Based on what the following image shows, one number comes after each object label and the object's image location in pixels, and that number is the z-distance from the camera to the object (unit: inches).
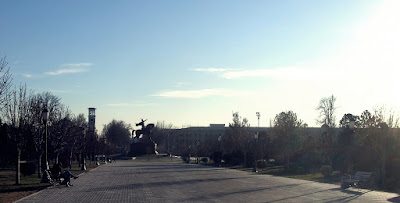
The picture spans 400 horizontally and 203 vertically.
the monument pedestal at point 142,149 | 4128.9
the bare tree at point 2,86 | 844.6
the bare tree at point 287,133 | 1903.5
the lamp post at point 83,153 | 1951.3
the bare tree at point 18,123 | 1106.1
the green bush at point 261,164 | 1955.0
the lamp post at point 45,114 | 1051.1
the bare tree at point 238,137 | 2339.0
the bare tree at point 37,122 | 1386.6
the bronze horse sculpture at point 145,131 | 4279.0
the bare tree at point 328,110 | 3009.4
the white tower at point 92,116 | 4261.3
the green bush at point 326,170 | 1352.1
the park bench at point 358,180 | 971.3
